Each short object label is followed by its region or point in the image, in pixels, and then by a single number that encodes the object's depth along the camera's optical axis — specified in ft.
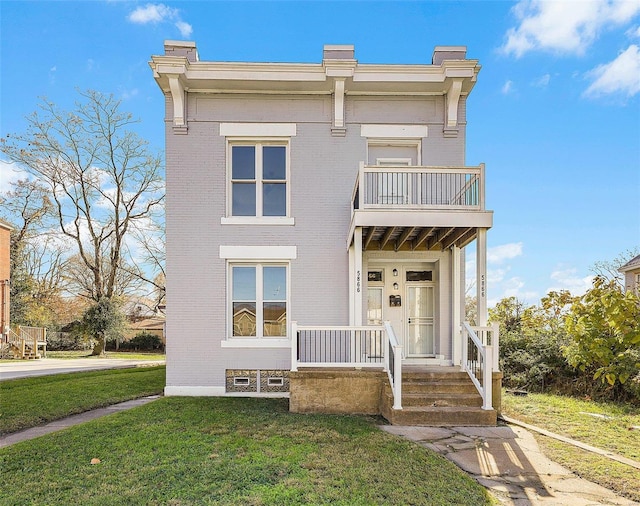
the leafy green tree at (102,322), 80.02
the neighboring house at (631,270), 59.54
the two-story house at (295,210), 30.30
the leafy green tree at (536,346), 33.42
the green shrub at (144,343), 98.53
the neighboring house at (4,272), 77.82
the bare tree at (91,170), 77.41
